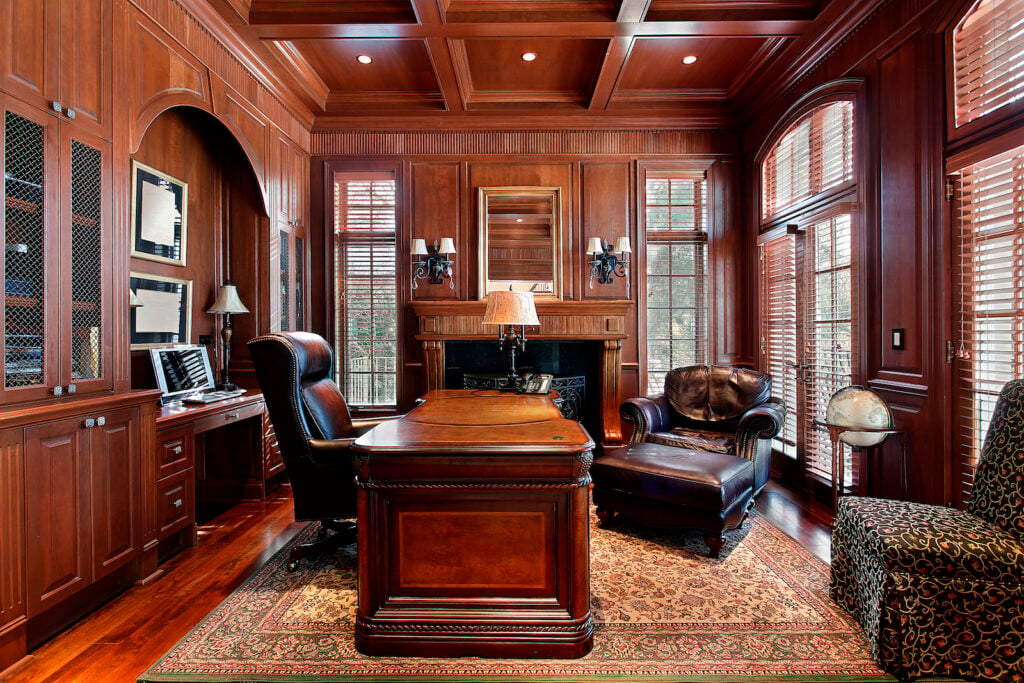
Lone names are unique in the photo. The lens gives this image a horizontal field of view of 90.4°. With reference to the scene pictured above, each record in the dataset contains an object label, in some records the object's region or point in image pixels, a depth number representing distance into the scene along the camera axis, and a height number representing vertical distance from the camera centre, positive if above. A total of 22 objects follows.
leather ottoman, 2.62 -0.80
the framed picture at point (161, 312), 3.11 +0.21
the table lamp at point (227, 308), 3.59 +0.26
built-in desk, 2.66 -0.76
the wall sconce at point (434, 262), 4.47 +0.73
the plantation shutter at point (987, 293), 2.22 +0.21
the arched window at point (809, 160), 3.34 +1.33
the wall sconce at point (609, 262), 4.55 +0.72
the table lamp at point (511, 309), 2.93 +0.19
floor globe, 2.65 -0.40
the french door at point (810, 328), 3.34 +0.08
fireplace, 4.48 +0.05
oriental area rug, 1.78 -1.15
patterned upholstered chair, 1.71 -0.86
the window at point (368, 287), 4.75 +0.53
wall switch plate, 2.80 +0.00
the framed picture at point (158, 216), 3.06 +0.82
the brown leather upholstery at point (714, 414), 3.10 -0.51
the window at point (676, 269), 4.80 +0.68
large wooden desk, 1.82 -0.76
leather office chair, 2.32 -0.42
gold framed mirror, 4.65 +0.94
